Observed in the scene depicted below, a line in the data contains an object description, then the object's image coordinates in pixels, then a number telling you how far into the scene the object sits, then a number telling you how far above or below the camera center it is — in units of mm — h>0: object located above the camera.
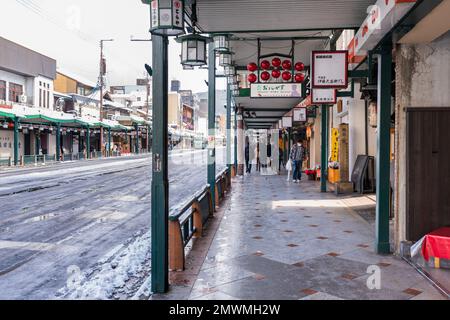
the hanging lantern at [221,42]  10613 +2716
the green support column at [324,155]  15633 -121
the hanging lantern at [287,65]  14071 +2856
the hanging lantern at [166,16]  4898 +1558
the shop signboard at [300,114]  19859 +1741
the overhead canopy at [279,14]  7340 +2542
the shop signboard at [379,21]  5422 +1811
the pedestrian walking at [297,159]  19188 -318
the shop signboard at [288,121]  24842 +1784
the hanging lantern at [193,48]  7598 +1873
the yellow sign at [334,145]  17527 +288
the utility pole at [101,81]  48125 +7919
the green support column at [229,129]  18258 +1187
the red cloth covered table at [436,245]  6207 -1366
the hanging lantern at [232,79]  15352 +2630
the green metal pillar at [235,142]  24512 +549
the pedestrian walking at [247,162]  26019 -625
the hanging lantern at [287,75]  14273 +2532
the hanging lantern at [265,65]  14361 +2907
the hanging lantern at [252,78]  14453 +2495
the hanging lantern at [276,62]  14273 +2983
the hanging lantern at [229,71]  14016 +2651
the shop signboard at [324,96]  12688 +1645
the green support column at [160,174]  5262 -270
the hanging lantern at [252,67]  14438 +2850
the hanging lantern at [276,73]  14425 +2632
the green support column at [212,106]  11969 +1345
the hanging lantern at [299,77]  14250 +2467
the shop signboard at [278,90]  13453 +1934
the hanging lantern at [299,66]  14123 +2802
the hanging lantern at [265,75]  14484 +2579
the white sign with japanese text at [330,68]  9000 +1755
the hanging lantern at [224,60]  12469 +2671
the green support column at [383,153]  7262 -23
